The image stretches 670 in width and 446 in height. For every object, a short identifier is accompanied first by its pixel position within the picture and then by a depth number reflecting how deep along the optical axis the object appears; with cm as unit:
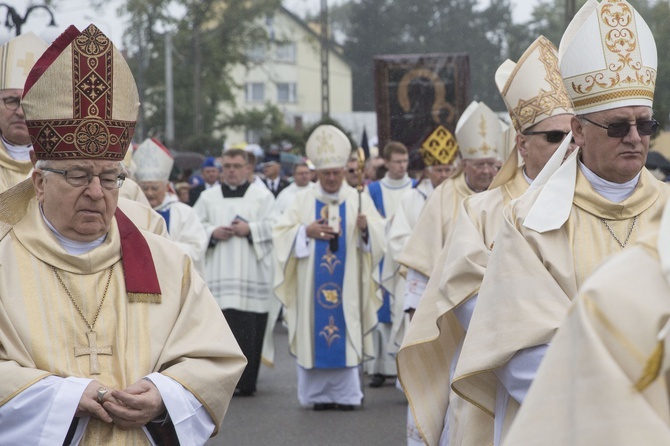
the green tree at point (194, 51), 4081
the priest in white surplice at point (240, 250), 1188
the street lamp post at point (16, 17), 873
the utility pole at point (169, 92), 3822
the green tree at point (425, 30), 5194
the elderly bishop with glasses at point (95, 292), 414
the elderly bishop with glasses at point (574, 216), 421
